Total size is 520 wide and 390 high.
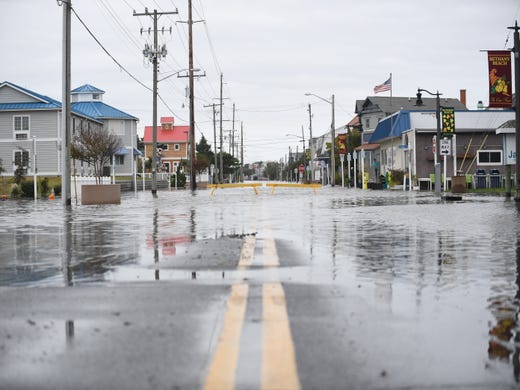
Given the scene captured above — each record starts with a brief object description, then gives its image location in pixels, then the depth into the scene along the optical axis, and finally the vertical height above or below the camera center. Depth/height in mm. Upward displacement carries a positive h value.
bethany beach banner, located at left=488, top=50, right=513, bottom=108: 26969 +3982
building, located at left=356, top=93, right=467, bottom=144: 82688 +9286
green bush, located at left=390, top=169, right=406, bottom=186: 52750 +542
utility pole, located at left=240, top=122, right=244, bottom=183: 141750 +10980
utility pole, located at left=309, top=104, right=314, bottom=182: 92750 +7678
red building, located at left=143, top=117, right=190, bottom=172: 115438 +7587
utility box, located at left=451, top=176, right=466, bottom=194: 37844 -37
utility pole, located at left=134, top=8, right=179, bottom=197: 46734 +9237
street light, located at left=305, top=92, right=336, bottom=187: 72375 +2130
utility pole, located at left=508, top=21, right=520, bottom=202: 25719 +3057
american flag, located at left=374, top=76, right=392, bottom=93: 60769 +8418
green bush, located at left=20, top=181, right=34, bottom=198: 40594 +50
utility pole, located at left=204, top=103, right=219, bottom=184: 90744 +8909
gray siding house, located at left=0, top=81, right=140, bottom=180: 58531 +5232
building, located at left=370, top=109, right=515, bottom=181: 50688 +3101
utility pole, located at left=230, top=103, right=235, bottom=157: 129337 +9491
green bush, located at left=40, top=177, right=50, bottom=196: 43394 +218
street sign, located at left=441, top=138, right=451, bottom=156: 33656 +1732
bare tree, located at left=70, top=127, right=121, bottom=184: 45969 +2967
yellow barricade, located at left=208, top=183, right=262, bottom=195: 40794 +95
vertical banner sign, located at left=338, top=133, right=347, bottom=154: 70125 +4108
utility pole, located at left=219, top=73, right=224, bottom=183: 89119 +2652
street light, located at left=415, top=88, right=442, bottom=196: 35250 +1135
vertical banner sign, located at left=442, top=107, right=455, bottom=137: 36775 +3096
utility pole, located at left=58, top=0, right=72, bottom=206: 27109 +3493
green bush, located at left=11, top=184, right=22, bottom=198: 39875 -57
